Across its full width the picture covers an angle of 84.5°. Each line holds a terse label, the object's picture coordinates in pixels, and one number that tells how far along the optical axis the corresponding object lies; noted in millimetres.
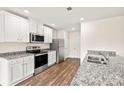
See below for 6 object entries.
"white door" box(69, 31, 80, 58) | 5424
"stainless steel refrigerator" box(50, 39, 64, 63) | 4049
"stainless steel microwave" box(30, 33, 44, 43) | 2691
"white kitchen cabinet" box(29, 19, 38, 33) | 2692
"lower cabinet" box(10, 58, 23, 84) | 1840
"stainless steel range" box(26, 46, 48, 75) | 2638
